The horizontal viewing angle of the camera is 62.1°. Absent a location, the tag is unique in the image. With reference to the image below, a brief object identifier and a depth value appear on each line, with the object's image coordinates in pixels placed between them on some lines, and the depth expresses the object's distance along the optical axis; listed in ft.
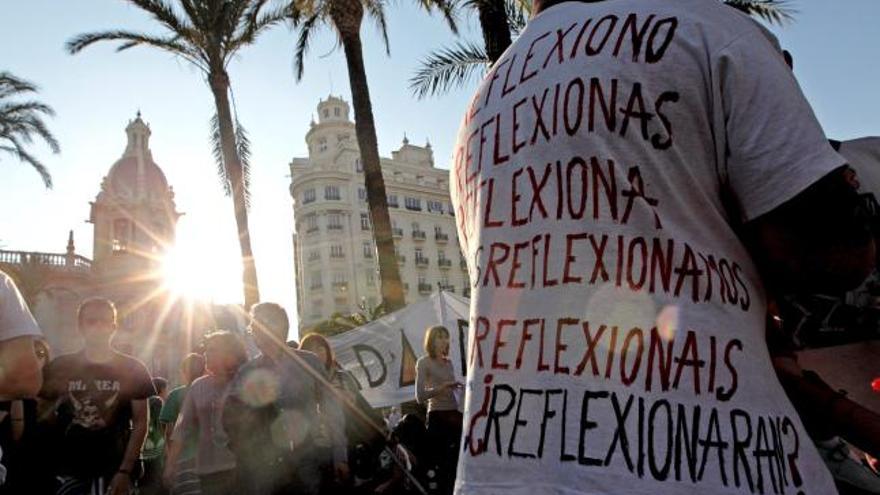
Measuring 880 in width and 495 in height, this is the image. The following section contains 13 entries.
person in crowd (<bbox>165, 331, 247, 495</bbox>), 19.84
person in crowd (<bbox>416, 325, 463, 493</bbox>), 24.47
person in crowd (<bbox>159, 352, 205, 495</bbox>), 21.90
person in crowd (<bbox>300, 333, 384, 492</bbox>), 21.58
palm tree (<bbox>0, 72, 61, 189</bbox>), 74.95
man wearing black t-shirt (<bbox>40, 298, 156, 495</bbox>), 16.16
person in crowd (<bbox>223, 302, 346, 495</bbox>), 17.65
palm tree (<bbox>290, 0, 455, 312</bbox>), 40.62
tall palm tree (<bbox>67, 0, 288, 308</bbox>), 52.70
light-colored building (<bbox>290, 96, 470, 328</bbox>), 240.53
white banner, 32.78
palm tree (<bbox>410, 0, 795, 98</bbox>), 38.78
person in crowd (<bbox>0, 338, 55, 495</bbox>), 12.28
